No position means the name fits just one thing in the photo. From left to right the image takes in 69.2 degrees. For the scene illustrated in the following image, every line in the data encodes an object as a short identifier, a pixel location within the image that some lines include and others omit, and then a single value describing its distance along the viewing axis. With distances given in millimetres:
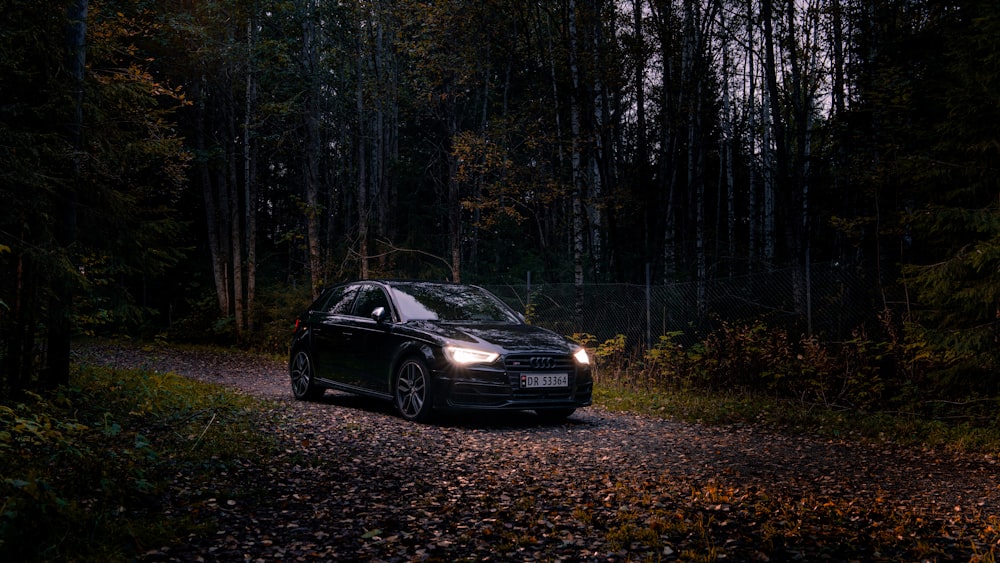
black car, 8367
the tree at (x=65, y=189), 7992
